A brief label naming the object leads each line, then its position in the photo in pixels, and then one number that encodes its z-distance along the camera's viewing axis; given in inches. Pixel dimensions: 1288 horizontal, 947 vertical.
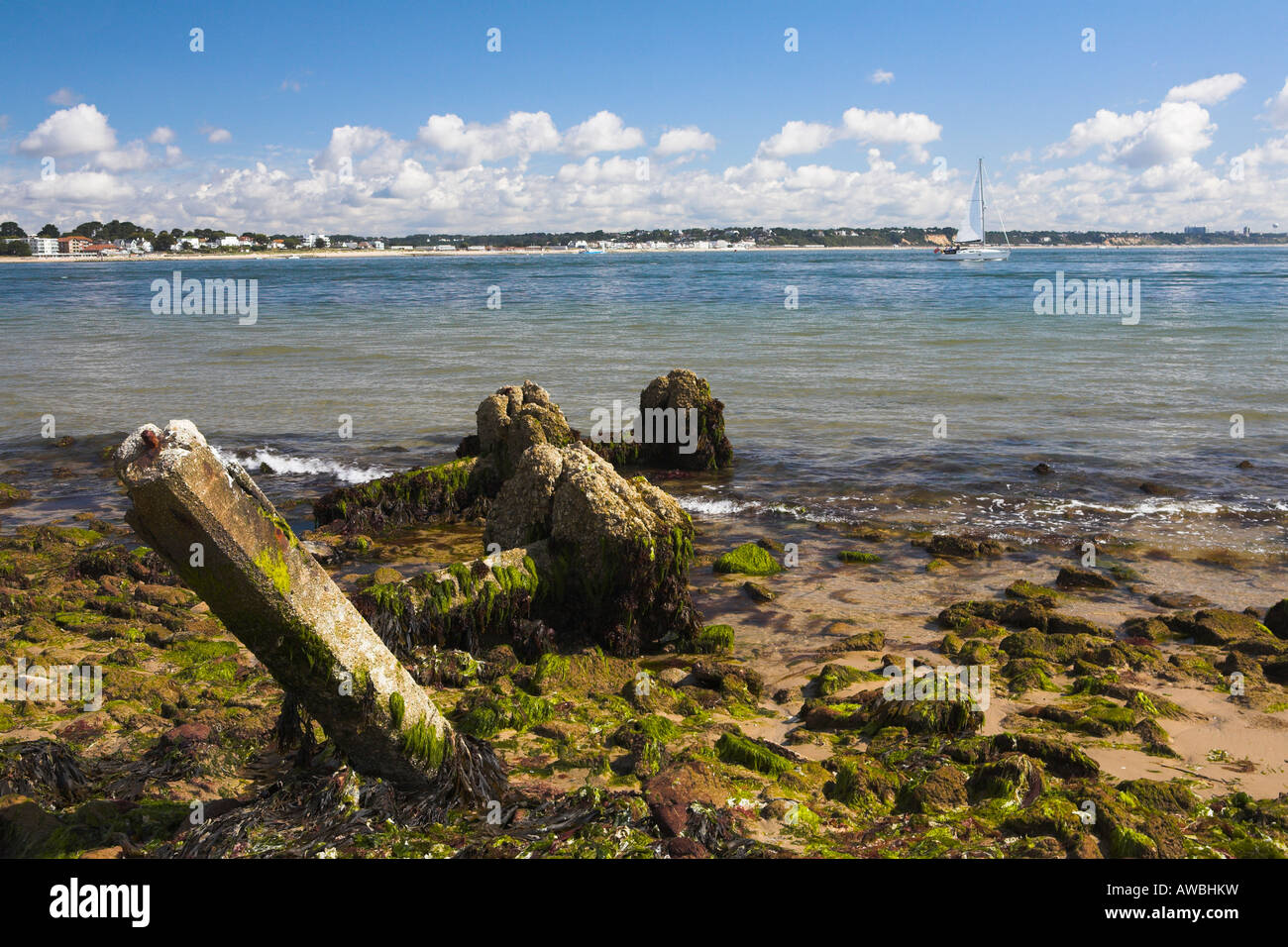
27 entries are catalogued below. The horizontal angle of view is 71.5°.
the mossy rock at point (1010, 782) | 199.6
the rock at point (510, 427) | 459.2
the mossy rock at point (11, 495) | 500.7
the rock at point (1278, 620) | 313.9
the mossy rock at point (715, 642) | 297.1
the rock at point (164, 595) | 319.6
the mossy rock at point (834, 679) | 265.0
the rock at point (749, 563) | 382.3
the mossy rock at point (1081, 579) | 363.9
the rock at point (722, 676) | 267.4
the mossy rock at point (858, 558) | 400.5
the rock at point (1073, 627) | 313.0
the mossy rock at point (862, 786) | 199.8
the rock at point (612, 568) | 292.7
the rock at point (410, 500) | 442.0
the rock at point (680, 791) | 180.1
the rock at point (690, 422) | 572.4
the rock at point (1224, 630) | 298.5
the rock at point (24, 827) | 158.7
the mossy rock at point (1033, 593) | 347.9
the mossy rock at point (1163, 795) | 197.9
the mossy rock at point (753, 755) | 211.6
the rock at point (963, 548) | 406.0
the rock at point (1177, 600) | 346.3
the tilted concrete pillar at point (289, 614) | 127.0
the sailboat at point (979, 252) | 4830.2
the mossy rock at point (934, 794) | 197.6
